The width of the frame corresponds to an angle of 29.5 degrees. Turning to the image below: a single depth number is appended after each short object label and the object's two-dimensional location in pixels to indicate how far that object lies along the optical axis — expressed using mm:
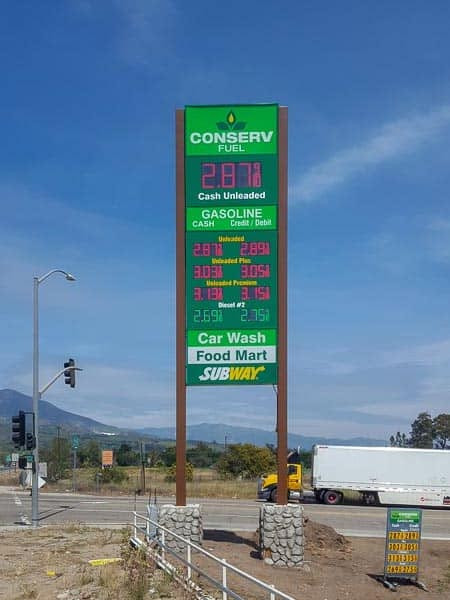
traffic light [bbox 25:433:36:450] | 31016
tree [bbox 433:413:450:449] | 95188
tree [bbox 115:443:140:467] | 107312
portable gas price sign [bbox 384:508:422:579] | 18891
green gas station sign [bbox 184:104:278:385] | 19672
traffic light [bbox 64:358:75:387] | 32875
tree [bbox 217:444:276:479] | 70500
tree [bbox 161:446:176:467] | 88000
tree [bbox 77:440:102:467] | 94862
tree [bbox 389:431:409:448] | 104462
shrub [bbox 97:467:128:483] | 61625
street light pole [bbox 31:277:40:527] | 31188
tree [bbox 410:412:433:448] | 96688
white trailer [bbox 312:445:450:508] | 42250
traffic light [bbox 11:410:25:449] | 30719
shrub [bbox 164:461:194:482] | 61147
